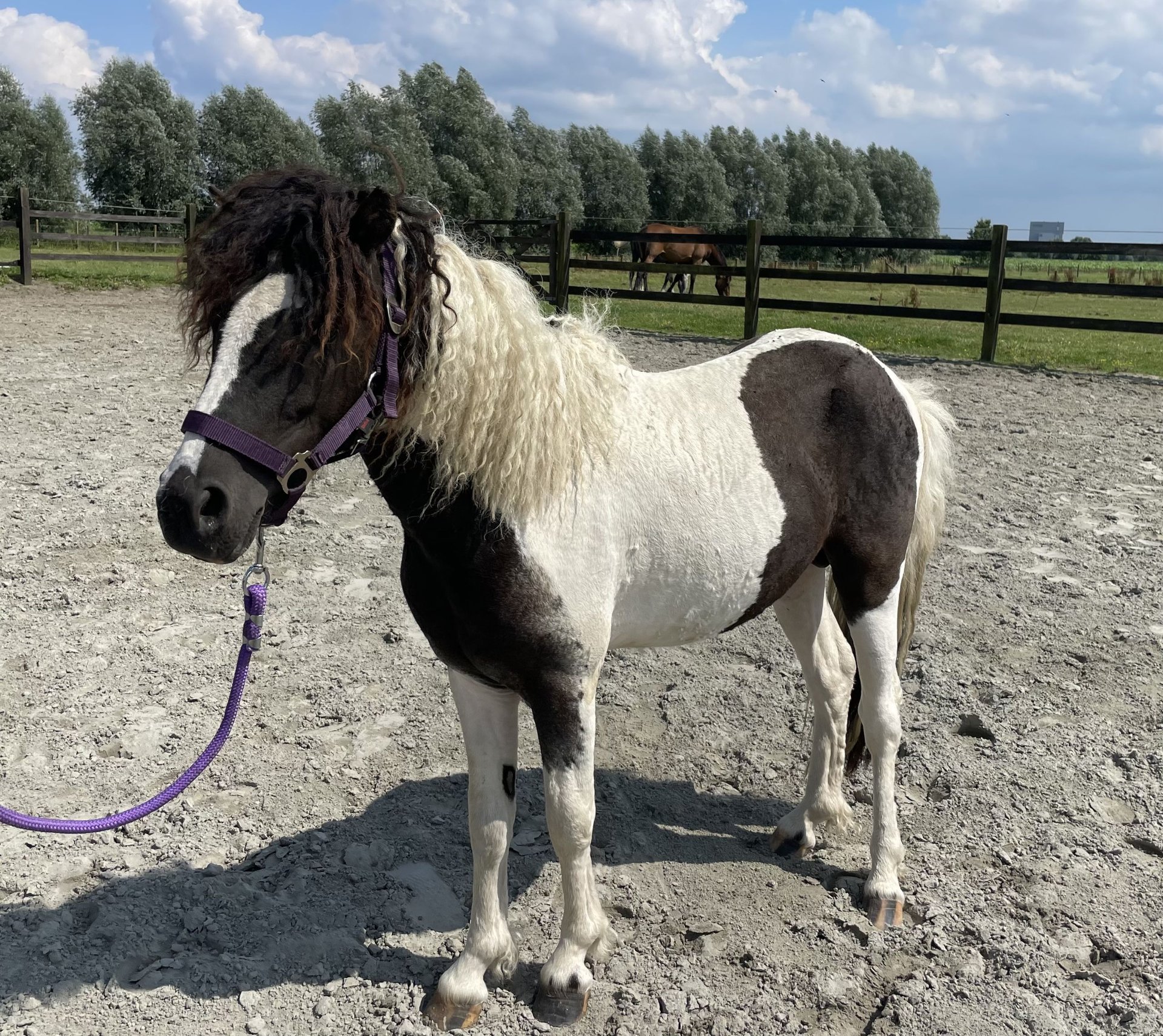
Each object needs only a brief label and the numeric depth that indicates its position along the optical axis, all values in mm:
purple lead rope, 2180
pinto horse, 1767
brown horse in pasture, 20500
